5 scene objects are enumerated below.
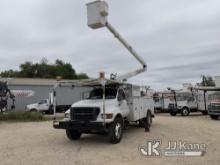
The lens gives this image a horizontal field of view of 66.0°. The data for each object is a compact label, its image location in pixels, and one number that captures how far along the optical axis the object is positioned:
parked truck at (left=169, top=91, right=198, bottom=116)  14.69
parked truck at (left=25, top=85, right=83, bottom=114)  17.33
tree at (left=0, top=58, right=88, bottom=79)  39.42
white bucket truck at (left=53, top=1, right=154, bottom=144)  5.93
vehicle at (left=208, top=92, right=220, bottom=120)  12.05
